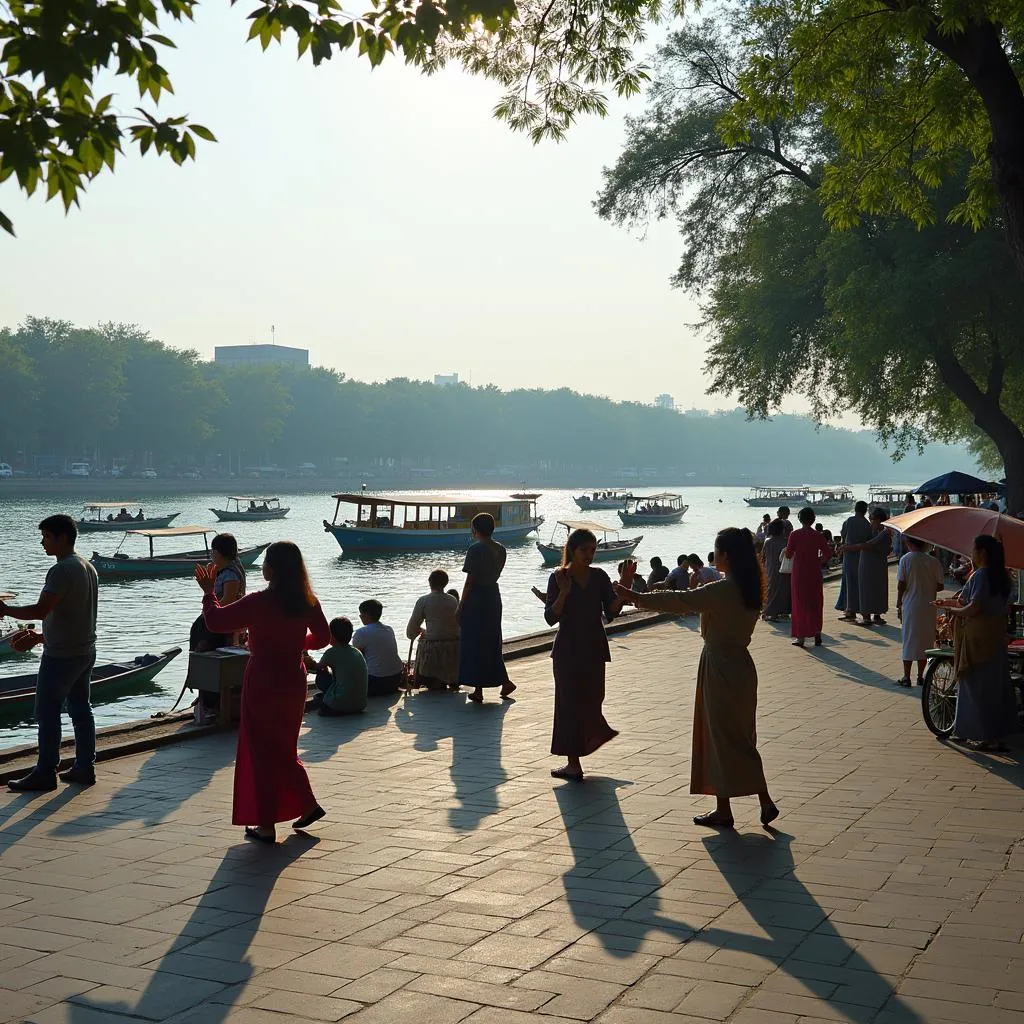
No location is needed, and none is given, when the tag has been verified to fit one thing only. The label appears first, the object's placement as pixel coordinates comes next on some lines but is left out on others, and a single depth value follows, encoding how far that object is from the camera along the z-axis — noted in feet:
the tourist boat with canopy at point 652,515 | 261.65
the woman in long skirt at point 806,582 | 49.67
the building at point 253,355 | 627.05
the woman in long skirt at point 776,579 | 59.16
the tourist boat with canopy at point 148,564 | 141.38
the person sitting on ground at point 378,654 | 37.17
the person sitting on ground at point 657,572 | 76.13
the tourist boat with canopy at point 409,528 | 179.22
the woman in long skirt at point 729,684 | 22.04
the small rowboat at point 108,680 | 52.85
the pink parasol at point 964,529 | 33.42
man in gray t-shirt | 24.58
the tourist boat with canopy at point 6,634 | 78.64
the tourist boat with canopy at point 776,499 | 358.90
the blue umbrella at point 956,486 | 90.58
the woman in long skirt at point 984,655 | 28.14
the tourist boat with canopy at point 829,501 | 343.77
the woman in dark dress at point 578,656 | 26.18
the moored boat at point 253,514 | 242.17
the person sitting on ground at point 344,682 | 33.99
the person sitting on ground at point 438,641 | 38.58
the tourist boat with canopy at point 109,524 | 195.42
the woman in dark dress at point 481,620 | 36.11
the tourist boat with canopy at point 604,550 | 169.89
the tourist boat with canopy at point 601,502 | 320.29
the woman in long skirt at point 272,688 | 21.16
